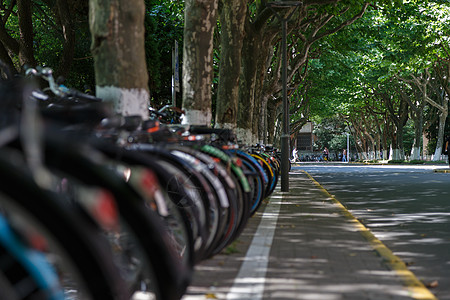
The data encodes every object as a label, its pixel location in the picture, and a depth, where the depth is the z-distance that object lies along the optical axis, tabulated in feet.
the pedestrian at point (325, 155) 285.02
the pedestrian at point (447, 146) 90.02
